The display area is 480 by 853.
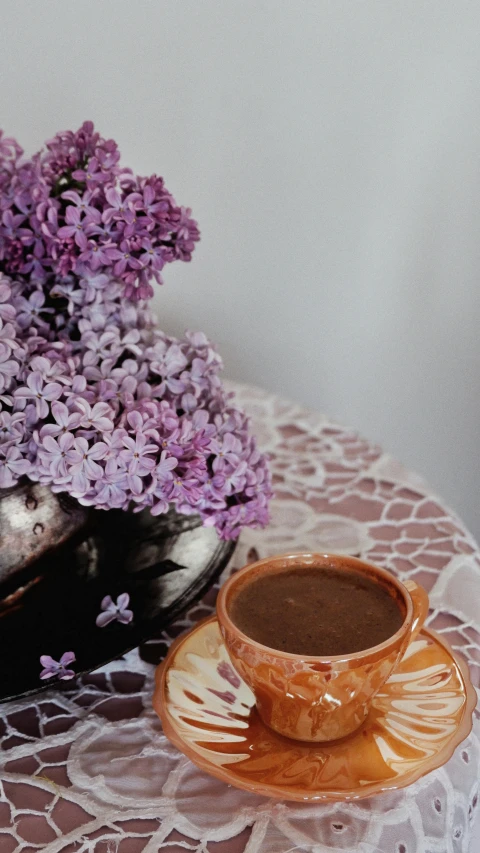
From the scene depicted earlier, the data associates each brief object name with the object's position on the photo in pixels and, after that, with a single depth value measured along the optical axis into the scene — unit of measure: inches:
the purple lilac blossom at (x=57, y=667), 22.5
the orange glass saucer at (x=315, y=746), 20.2
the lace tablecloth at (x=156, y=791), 19.6
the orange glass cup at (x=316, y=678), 20.1
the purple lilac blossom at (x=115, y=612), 24.9
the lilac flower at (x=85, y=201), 23.4
